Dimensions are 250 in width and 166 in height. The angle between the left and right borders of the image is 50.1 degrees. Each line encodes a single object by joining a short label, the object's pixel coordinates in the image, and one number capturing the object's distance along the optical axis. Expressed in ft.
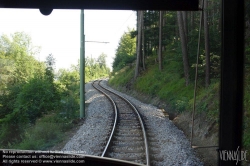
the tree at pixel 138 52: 64.39
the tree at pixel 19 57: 29.17
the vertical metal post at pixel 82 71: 27.20
